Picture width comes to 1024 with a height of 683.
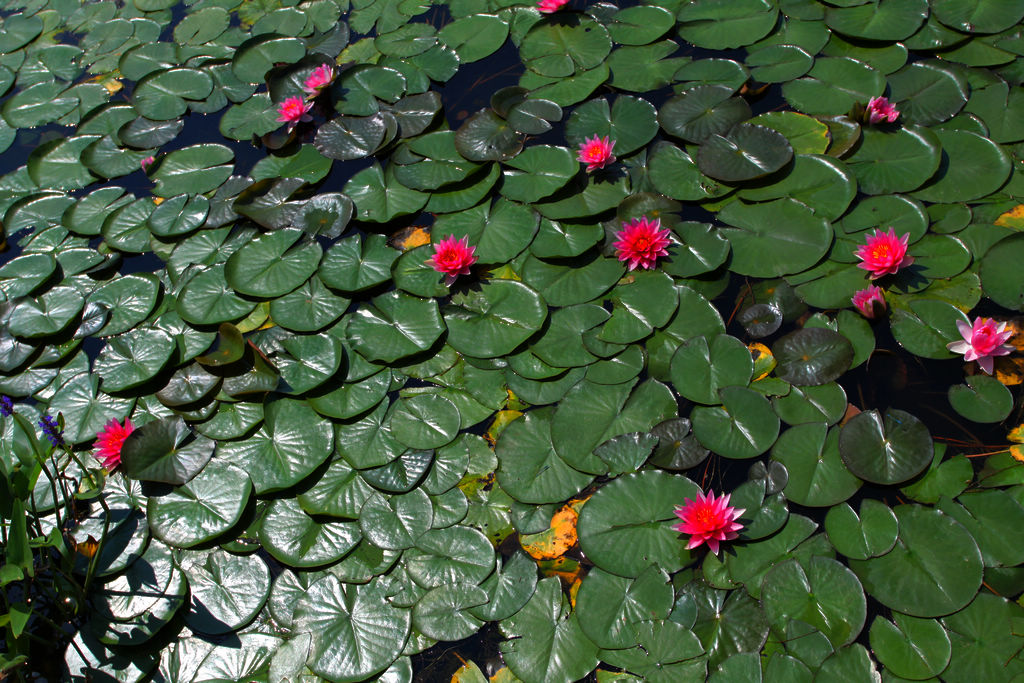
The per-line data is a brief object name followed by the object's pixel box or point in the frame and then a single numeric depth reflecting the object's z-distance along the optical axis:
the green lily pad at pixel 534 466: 2.94
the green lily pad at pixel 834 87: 3.97
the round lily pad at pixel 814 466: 2.72
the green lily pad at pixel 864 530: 2.57
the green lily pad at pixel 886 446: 2.72
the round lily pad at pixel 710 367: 3.04
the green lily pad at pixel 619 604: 2.56
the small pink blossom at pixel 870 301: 3.08
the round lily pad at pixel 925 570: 2.44
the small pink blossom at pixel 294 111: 4.50
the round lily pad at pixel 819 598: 2.45
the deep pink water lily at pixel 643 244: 3.41
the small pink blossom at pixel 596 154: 3.81
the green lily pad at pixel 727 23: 4.48
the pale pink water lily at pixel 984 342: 2.85
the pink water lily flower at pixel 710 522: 2.60
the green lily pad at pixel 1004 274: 3.10
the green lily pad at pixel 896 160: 3.57
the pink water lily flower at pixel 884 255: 3.13
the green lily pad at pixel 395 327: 3.40
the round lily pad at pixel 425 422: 3.14
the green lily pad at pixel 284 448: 3.12
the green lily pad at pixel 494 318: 3.35
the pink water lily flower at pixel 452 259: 3.51
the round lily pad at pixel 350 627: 2.65
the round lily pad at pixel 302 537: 2.91
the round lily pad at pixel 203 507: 3.01
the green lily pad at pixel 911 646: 2.32
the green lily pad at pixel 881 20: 4.21
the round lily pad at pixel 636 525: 2.70
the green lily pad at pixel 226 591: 2.84
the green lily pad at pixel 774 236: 3.38
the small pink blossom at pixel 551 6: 4.79
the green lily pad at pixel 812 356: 3.02
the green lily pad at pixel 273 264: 3.73
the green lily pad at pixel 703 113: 4.01
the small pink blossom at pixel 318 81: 4.62
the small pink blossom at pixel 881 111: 3.73
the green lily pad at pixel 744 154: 3.71
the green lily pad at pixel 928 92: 3.83
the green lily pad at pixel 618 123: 4.06
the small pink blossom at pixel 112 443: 3.26
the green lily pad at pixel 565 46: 4.59
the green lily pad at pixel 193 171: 4.42
